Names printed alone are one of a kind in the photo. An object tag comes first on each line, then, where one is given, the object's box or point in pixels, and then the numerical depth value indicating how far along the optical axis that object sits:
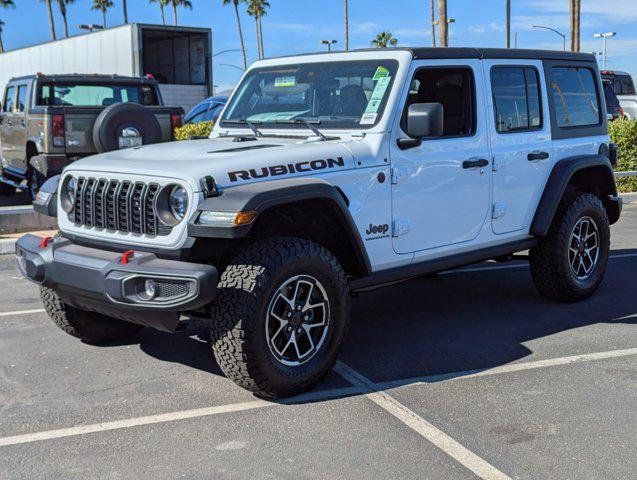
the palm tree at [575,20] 26.56
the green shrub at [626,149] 14.33
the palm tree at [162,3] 75.81
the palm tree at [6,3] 81.76
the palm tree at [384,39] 64.50
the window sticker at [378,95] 5.07
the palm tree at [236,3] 71.04
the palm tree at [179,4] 74.94
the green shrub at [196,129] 13.38
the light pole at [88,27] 42.09
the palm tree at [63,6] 74.91
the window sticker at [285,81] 5.59
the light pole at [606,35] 57.11
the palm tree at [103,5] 84.75
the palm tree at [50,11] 72.38
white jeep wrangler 4.17
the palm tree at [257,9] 71.31
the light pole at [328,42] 60.25
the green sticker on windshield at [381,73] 5.17
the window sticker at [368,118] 5.02
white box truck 20.12
